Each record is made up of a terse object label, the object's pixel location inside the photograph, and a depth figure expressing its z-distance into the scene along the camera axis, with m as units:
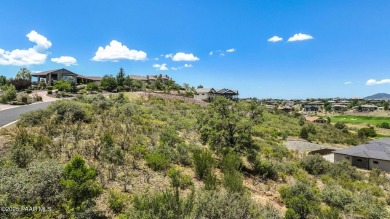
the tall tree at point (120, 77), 63.12
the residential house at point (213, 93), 78.81
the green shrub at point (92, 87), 53.75
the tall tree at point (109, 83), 57.97
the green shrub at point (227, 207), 7.22
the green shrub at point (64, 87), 45.75
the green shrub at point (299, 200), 9.46
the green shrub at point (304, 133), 41.88
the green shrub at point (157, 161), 11.48
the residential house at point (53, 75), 64.81
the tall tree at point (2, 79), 77.25
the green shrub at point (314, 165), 18.81
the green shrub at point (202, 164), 12.00
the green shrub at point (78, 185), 6.56
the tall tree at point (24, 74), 79.44
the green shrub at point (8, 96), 30.30
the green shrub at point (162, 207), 6.23
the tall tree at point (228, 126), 15.71
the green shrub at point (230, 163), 12.29
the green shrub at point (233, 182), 9.37
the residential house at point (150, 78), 98.69
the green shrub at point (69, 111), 17.19
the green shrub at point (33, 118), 15.06
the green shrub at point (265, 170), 15.05
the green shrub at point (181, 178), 9.99
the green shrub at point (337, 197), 11.62
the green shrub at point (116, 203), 7.53
